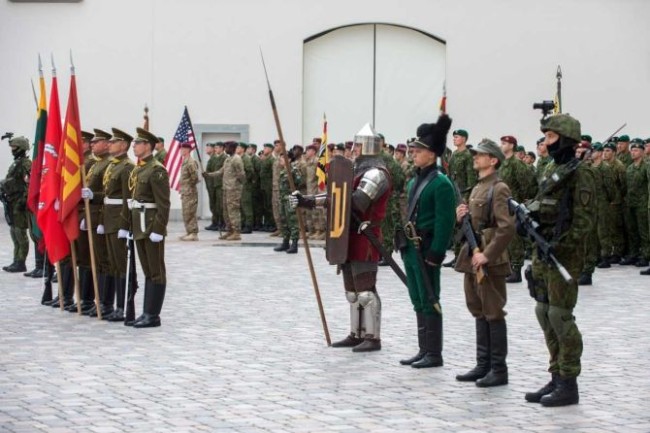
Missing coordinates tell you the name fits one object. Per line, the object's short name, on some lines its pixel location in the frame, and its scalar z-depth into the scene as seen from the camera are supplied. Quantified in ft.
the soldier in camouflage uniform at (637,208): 67.15
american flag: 85.71
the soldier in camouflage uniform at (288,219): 73.56
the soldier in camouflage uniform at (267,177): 93.97
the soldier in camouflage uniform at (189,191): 82.99
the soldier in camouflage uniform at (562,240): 29.84
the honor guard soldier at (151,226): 43.09
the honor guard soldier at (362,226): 37.81
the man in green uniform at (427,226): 35.09
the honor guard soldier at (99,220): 46.44
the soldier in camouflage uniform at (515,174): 56.13
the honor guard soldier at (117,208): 44.93
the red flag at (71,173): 46.91
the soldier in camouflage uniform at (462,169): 64.69
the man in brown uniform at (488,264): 32.42
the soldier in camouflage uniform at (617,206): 68.80
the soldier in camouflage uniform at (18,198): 60.29
